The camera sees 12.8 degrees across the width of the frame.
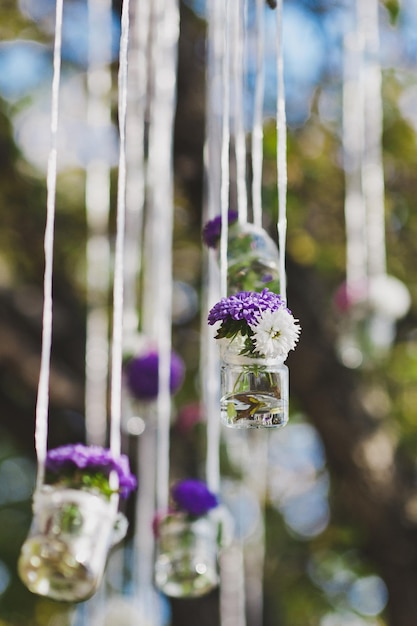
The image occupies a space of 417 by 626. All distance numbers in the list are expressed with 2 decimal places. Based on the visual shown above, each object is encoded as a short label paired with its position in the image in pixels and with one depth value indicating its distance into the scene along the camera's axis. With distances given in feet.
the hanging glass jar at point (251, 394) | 4.80
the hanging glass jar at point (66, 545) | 5.25
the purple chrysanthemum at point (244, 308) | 4.71
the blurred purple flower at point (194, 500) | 6.21
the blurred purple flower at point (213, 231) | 5.53
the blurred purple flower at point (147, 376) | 6.94
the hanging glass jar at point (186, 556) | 6.09
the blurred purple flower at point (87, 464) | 5.38
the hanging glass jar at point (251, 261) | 5.32
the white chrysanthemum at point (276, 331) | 4.69
